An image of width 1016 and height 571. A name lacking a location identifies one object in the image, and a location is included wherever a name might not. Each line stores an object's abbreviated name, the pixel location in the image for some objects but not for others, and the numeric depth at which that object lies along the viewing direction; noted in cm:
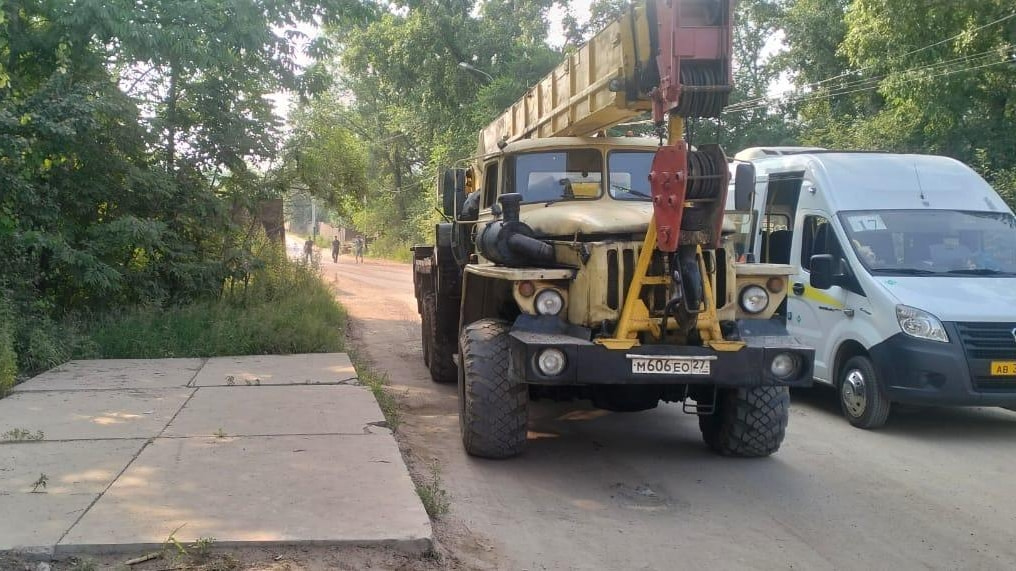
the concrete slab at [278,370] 907
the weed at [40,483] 528
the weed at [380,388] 809
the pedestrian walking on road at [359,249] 4781
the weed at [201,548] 430
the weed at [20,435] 646
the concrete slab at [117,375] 869
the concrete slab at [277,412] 695
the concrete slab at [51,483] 449
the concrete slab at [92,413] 681
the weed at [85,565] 410
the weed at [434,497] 533
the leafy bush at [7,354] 841
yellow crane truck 584
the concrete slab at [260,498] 450
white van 770
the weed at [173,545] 427
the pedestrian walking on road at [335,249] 4453
